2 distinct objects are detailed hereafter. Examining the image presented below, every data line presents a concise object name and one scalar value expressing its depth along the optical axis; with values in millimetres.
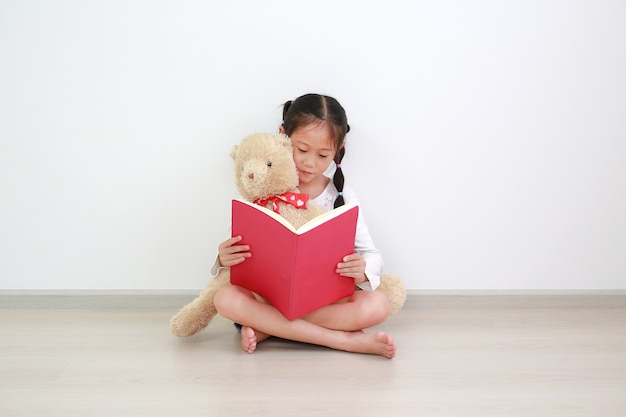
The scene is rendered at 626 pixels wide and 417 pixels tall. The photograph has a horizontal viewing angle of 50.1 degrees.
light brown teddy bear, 1643
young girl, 1647
